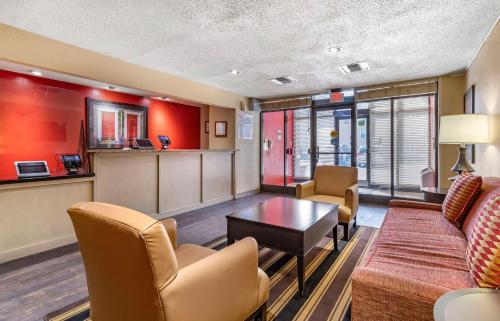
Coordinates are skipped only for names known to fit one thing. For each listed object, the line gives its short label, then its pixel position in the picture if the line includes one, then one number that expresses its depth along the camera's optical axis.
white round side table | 0.87
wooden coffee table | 2.17
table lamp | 2.68
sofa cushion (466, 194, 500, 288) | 1.15
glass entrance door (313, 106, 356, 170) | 5.61
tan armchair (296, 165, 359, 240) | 3.32
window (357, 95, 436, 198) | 4.92
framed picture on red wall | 5.01
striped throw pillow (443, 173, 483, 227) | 2.12
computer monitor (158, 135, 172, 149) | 5.10
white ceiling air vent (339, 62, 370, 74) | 3.86
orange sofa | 1.21
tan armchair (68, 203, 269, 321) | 1.05
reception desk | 2.78
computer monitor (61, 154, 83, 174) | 3.24
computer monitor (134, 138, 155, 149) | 4.52
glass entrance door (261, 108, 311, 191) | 6.37
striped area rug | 1.85
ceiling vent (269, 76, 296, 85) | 4.68
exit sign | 5.43
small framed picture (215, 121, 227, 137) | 6.12
